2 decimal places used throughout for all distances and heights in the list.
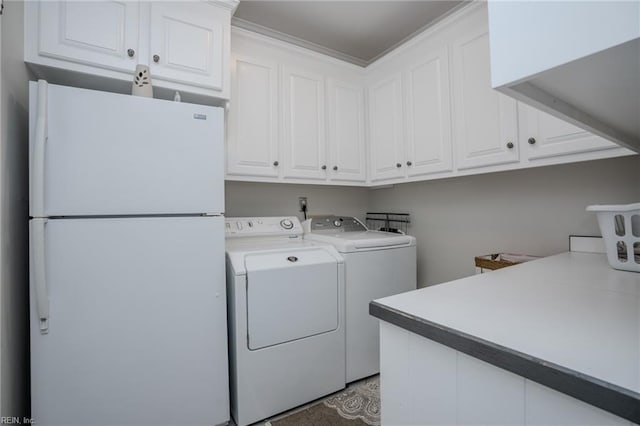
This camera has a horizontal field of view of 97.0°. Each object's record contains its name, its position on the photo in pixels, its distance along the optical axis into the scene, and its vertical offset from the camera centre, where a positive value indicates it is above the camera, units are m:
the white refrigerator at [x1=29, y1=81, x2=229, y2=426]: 1.15 -0.18
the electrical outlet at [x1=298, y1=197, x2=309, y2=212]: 2.50 +0.12
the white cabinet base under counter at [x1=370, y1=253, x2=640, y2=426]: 0.43 -0.24
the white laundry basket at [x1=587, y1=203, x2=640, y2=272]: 1.01 -0.08
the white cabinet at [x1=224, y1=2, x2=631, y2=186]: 1.55 +0.68
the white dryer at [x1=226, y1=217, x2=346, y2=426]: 1.52 -0.62
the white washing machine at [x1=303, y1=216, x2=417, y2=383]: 1.86 -0.44
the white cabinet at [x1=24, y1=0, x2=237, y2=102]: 1.25 +0.88
